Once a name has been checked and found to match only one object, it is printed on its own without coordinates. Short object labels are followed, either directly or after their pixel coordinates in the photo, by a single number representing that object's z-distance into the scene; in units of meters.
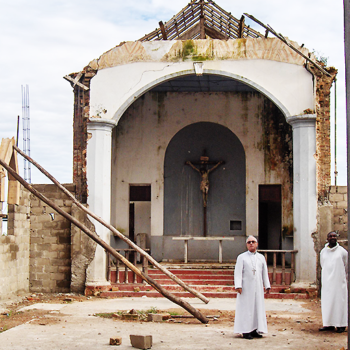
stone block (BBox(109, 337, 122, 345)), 7.79
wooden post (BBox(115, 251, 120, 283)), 13.68
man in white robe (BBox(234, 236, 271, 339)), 8.55
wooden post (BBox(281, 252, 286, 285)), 13.49
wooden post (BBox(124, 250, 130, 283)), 13.60
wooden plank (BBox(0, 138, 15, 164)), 12.17
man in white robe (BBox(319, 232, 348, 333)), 9.05
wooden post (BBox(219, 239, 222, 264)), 15.56
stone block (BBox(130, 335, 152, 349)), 7.48
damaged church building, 13.54
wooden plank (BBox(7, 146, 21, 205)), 12.63
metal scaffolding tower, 20.66
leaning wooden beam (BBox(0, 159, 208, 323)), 9.69
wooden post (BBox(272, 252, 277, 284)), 13.37
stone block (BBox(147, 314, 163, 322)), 9.81
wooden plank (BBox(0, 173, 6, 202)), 12.02
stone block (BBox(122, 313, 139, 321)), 9.95
